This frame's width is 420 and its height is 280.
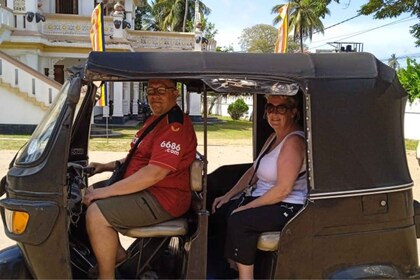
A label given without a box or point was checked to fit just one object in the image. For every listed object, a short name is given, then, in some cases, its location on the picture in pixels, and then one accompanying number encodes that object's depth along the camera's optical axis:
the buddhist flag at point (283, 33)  13.06
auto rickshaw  2.72
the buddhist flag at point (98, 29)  14.57
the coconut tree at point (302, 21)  51.84
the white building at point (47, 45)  18.20
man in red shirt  2.97
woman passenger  2.98
